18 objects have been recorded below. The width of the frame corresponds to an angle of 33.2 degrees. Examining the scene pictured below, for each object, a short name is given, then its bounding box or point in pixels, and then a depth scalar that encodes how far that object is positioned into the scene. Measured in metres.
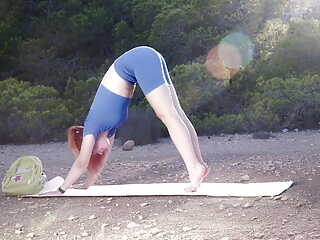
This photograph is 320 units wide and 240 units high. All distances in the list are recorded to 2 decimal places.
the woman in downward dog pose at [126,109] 3.89
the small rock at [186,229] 4.39
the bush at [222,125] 9.65
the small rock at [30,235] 4.51
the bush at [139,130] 8.70
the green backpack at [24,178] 5.22
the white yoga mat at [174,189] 5.21
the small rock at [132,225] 4.59
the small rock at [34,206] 5.27
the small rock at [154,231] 4.39
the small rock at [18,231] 4.63
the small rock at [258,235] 4.16
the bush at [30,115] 9.85
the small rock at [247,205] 4.84
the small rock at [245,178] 5.81
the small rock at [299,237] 4.09
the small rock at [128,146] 8.38
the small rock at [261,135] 8.69
